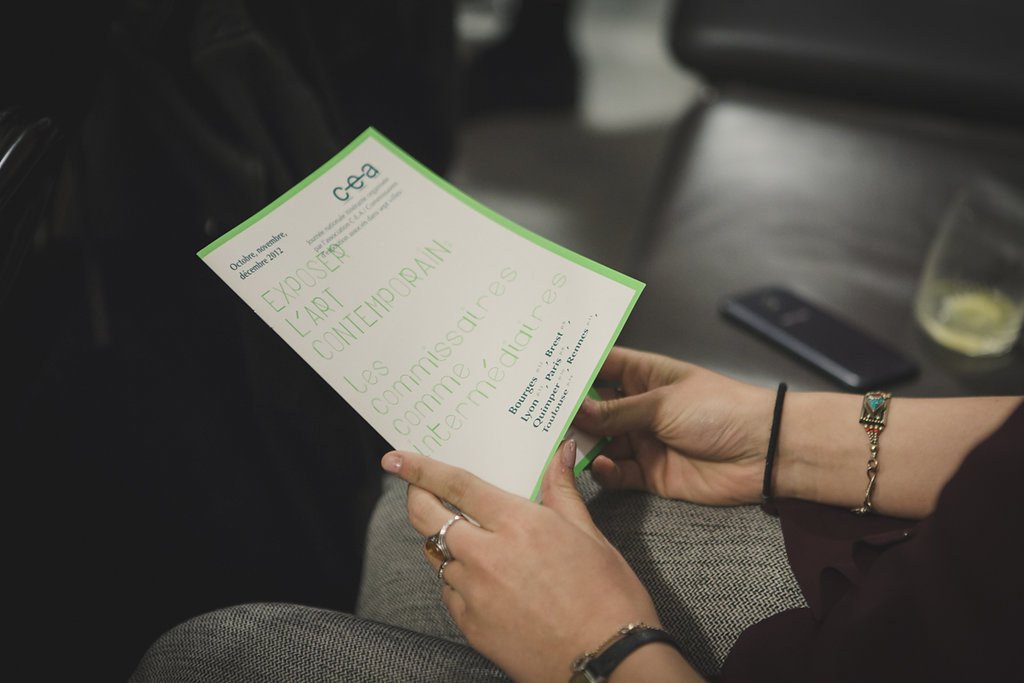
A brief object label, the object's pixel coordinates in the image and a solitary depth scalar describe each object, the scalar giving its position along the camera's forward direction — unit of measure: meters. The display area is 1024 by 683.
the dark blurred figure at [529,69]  2.08
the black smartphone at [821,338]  0.82
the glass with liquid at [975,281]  0.87
